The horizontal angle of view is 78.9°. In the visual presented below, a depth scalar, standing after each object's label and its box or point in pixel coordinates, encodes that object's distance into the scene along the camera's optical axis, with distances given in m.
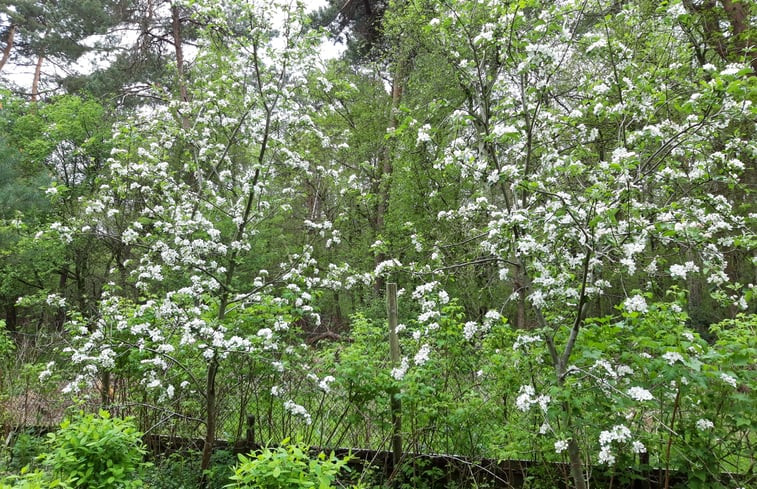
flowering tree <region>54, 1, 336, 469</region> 3.65
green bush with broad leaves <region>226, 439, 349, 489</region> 2.09
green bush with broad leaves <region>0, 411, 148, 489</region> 2.46
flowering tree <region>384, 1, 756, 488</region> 2.54
